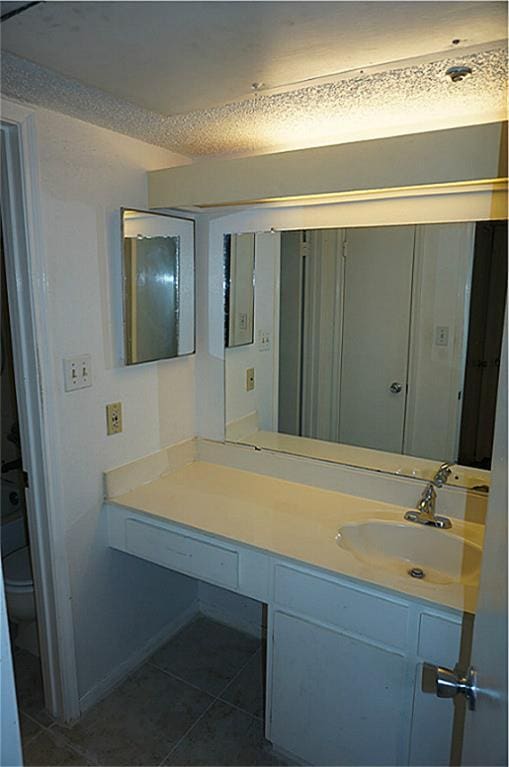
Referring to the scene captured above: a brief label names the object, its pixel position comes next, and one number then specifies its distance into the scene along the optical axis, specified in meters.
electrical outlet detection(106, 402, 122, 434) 1.80
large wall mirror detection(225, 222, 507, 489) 1.61
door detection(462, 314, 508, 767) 0.68
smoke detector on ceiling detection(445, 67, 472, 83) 1.15
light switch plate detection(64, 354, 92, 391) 1.62
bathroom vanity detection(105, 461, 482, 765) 1.30
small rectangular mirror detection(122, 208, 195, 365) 1.76
